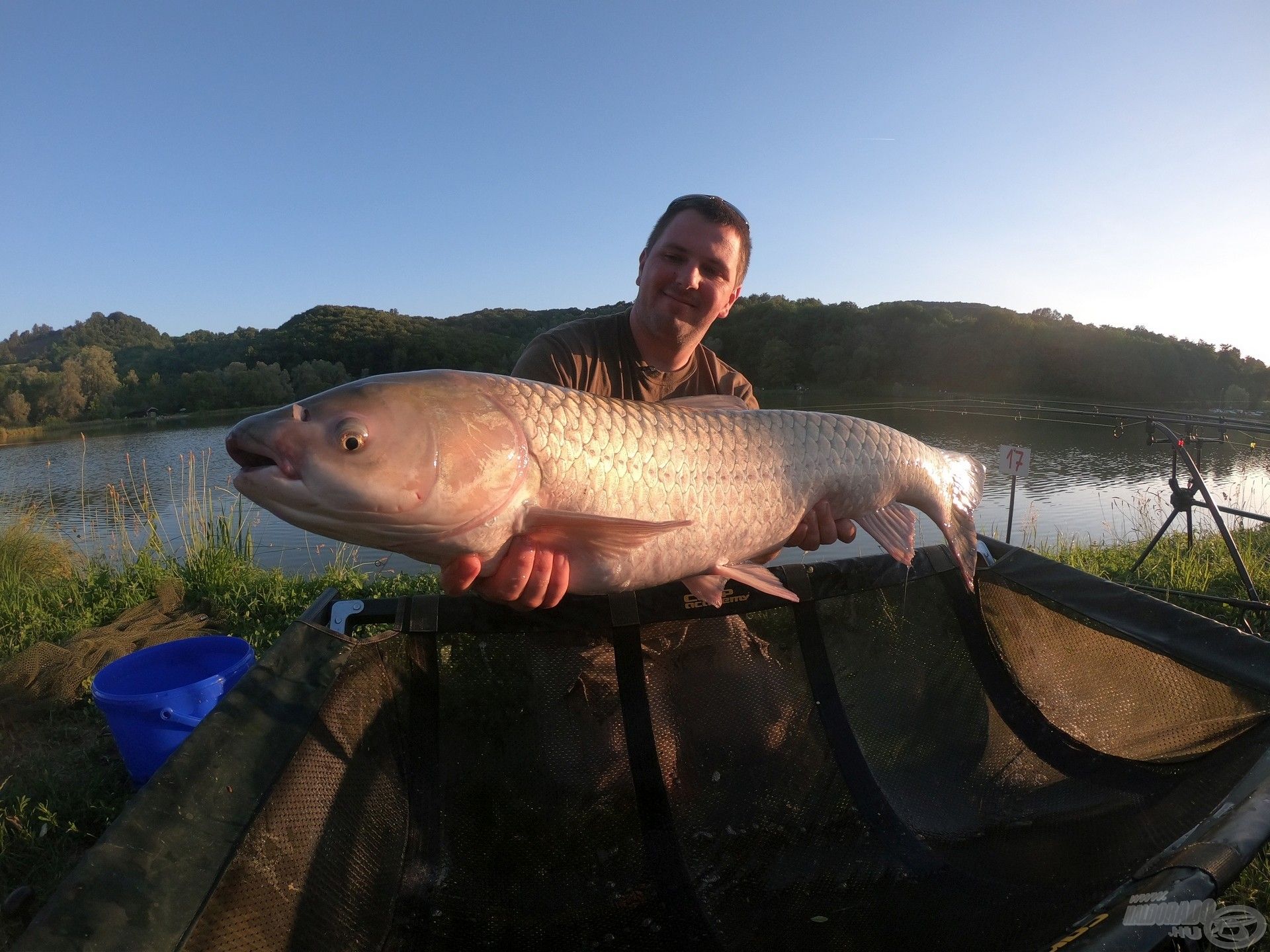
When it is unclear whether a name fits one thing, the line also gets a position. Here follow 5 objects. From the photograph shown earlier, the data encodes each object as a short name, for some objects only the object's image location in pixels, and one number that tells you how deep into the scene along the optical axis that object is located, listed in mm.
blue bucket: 2020
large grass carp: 1204
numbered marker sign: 5184
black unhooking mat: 1289
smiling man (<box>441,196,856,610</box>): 2324
